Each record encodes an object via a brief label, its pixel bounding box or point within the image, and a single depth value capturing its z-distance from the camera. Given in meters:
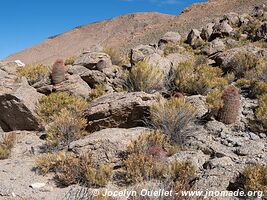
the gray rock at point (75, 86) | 9.98
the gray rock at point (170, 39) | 21.30
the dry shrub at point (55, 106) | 8.68
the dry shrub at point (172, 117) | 7.06
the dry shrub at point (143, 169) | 5.57
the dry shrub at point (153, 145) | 6.11
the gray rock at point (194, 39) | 19.58
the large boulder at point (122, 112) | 7.60
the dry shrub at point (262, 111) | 7.17
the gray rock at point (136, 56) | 11.95
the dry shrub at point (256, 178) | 4.86
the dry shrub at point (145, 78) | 9.54
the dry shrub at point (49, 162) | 6.26
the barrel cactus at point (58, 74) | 10.26
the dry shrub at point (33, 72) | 11.38
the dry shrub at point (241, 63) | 11.85
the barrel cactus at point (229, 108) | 7.62
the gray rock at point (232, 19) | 23.00
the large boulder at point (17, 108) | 8.52
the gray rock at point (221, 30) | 20.23
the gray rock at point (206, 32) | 20.86
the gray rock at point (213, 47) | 16.61
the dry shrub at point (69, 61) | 14.71
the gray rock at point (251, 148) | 6.17
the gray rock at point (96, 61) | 11.77
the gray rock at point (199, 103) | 8.20
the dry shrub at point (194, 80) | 9.80
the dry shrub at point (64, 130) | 7.40
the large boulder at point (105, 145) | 6.28
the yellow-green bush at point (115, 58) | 14.66
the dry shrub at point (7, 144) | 7.25
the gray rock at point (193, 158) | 5.96
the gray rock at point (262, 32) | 17.80
